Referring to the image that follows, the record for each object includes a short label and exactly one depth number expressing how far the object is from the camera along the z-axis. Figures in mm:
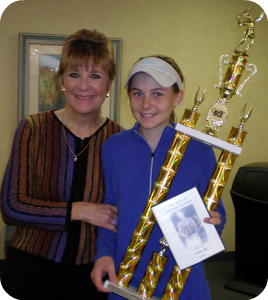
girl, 985
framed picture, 2588
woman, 1088
